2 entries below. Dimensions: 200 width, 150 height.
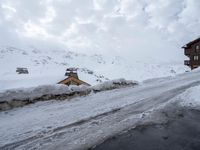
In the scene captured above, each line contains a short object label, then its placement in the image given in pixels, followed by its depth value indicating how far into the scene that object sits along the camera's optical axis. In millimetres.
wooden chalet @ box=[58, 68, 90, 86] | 32812
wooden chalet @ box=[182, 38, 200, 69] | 51719
